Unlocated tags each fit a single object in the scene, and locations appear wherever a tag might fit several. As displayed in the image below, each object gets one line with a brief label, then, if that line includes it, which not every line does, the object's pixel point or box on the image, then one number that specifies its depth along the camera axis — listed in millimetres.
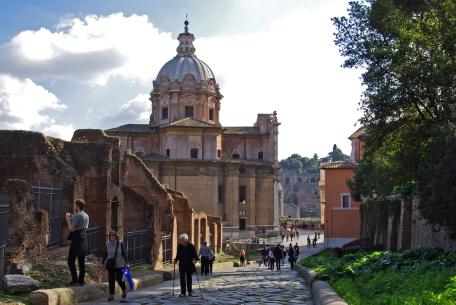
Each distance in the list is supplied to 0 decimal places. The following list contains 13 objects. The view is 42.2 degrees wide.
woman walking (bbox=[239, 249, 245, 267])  30969
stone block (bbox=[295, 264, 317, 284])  13551
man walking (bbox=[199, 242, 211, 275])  18391
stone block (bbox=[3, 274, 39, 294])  8336
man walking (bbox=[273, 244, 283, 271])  26350
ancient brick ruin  10055
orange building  42719
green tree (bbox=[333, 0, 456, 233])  15086
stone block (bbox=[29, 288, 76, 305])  7676
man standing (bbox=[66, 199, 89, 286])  9039
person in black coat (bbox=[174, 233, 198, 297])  10555
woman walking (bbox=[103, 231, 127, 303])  9500
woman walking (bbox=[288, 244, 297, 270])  26453
